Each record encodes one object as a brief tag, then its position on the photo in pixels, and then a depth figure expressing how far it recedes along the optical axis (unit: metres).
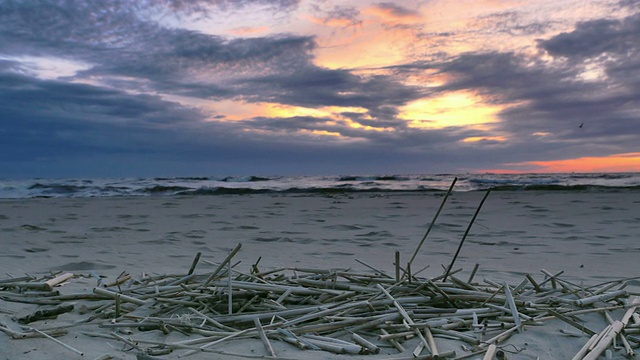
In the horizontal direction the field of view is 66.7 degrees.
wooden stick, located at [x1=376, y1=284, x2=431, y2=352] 2.01
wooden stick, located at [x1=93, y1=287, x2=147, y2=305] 2.52
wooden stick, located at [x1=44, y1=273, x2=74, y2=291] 2.94
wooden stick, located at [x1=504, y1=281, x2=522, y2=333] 2.20
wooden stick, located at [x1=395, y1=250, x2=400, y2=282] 2.58
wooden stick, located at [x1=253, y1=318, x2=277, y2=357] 1.97
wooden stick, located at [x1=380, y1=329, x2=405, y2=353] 1.99
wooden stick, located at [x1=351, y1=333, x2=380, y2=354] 1.99
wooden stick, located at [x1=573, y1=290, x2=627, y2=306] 2.49
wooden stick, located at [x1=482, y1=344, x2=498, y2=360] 1.83
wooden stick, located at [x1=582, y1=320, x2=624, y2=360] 1.87
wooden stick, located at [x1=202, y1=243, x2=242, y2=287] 2.61
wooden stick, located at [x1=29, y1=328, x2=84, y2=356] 2.02
